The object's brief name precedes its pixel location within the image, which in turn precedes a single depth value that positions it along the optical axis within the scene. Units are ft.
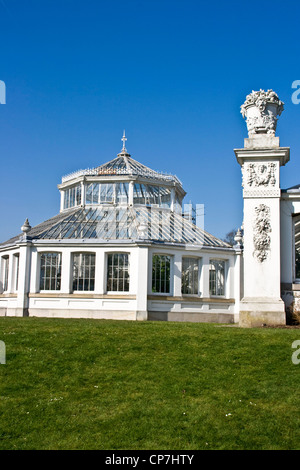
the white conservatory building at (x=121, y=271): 94.02
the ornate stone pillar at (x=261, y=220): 53.36
